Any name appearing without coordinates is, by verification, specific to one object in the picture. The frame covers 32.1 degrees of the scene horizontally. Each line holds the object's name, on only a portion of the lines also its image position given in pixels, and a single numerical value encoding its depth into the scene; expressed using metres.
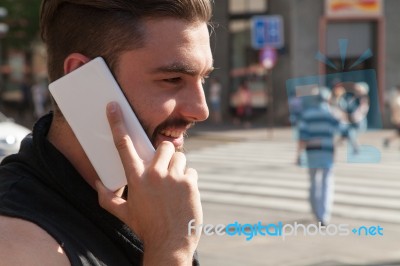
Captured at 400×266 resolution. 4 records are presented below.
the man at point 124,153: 1.43
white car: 9.51
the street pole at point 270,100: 25.63
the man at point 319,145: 7.79
